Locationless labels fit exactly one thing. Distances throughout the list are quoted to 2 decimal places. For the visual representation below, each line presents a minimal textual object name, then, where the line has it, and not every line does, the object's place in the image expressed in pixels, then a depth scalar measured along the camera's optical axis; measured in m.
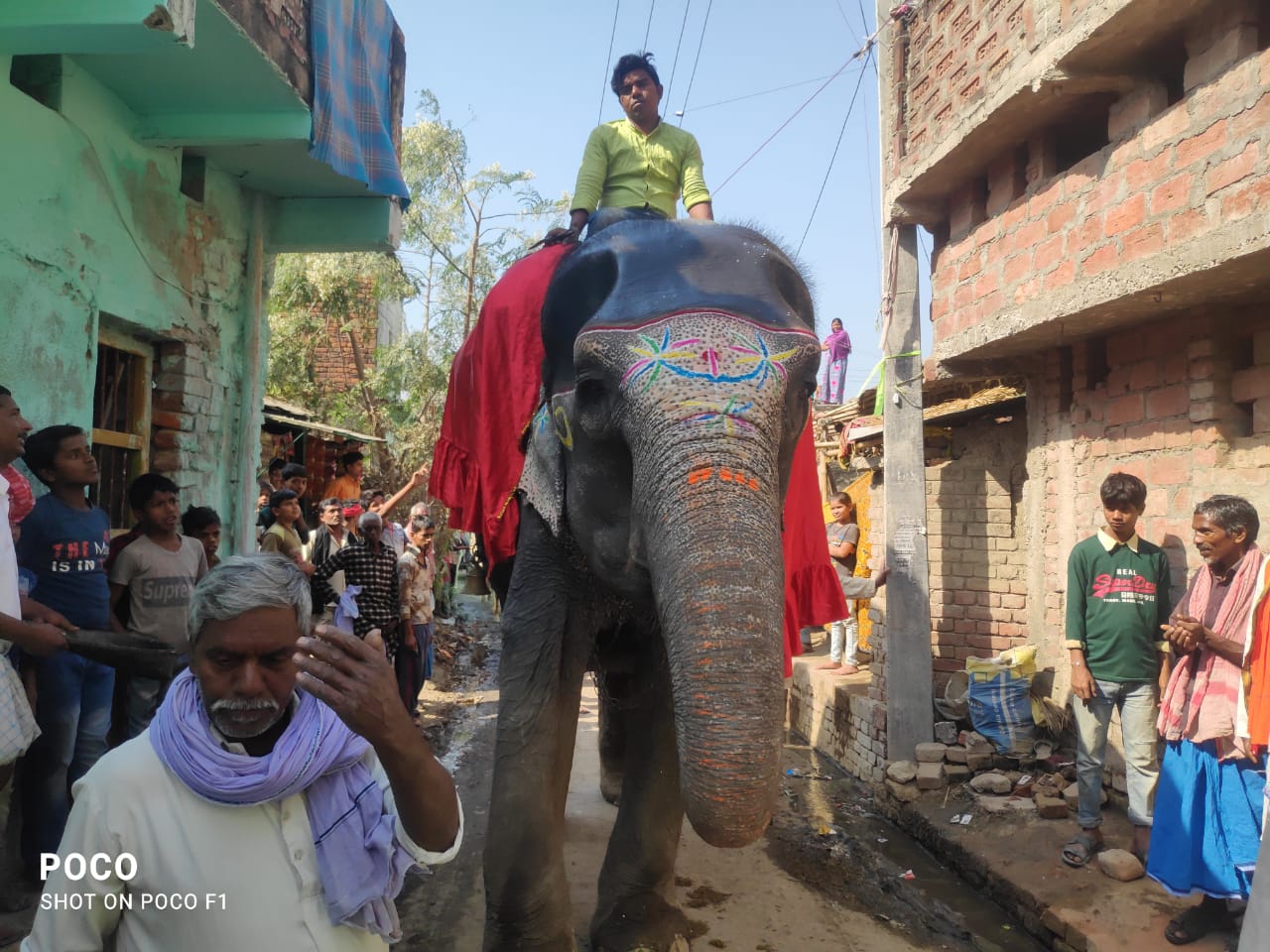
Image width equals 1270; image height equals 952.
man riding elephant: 4.12
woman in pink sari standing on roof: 15.85
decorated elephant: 2.04
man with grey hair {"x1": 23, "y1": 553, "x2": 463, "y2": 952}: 1.55
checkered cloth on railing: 5.63
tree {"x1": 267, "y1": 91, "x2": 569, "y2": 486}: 14.16
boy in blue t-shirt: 3.62
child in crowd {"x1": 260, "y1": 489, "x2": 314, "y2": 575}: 6.09
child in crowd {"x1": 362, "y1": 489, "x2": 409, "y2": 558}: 6.47
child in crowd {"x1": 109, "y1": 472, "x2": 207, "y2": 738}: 4.14
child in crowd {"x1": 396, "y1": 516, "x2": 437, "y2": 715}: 6.53
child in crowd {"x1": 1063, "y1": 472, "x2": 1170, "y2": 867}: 4.65
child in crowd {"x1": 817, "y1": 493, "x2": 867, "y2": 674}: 8.61
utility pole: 6.44
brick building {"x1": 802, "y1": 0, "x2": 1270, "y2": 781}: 4.43
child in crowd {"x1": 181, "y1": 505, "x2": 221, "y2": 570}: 5.12
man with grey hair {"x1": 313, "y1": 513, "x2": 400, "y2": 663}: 5.91
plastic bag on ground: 6.08
